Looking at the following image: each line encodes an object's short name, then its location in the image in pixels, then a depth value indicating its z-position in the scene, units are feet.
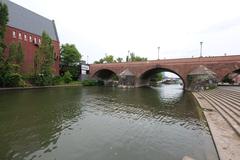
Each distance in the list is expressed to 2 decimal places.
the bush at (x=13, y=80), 70.81
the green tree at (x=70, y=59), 121.04
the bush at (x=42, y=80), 84.93
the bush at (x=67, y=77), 108.14
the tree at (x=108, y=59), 153.90
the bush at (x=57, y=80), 95.80
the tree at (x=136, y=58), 155.78
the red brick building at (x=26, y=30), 87.54
